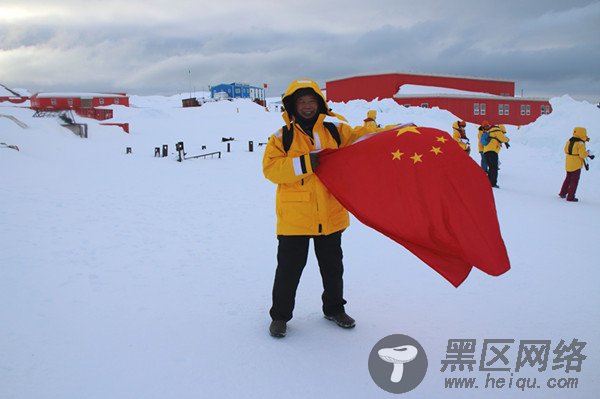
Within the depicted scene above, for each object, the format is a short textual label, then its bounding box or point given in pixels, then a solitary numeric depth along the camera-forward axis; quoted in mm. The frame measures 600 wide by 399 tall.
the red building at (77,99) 50438
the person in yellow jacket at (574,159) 9016
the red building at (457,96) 35344
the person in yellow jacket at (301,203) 3146
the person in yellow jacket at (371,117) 12722
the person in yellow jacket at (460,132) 11344
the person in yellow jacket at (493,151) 10695
